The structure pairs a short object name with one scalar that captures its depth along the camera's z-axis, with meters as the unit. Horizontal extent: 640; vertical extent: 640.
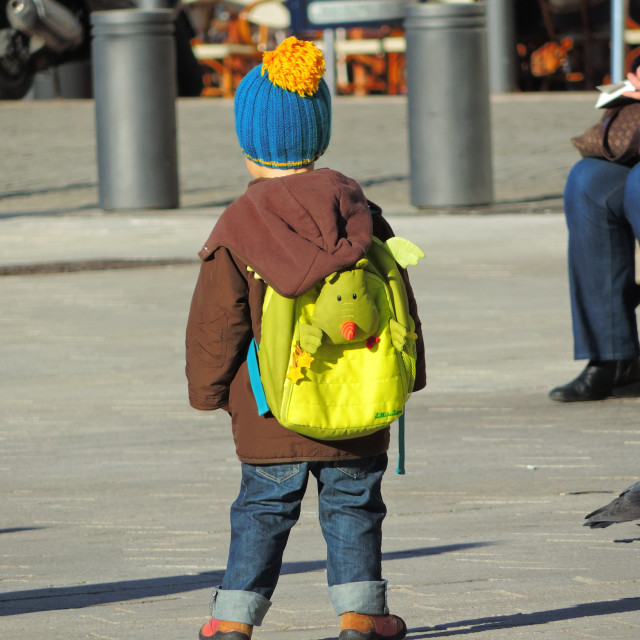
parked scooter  40.81
